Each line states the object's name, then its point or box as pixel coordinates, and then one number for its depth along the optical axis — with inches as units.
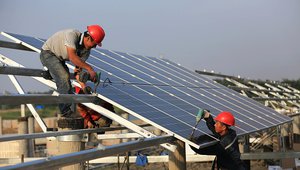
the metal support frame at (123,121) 262.7
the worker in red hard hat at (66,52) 275.6
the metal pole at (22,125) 578.6
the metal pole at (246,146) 543.9
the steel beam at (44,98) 191.0
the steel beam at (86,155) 156.6
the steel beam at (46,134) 231.5
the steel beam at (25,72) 283.5
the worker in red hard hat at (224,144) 305.9
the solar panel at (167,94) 287.0
